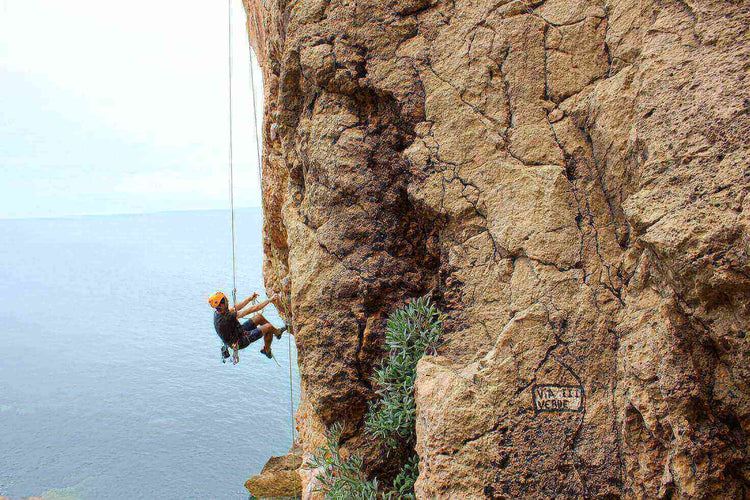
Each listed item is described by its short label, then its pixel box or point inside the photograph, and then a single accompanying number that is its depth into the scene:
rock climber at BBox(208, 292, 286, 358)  6.50
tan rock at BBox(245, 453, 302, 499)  9.20
